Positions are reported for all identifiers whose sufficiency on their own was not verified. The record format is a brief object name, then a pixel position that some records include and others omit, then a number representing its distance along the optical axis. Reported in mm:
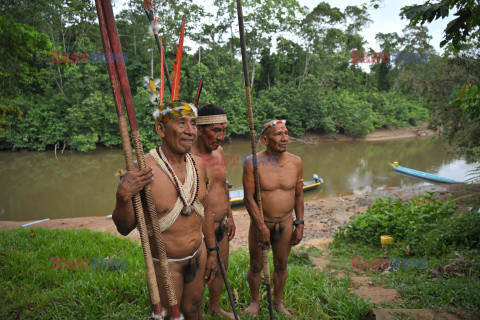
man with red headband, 3117
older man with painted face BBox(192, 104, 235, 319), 2902
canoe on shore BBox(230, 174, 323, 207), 11414
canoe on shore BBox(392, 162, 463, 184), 14162
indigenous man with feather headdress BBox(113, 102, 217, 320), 1976
